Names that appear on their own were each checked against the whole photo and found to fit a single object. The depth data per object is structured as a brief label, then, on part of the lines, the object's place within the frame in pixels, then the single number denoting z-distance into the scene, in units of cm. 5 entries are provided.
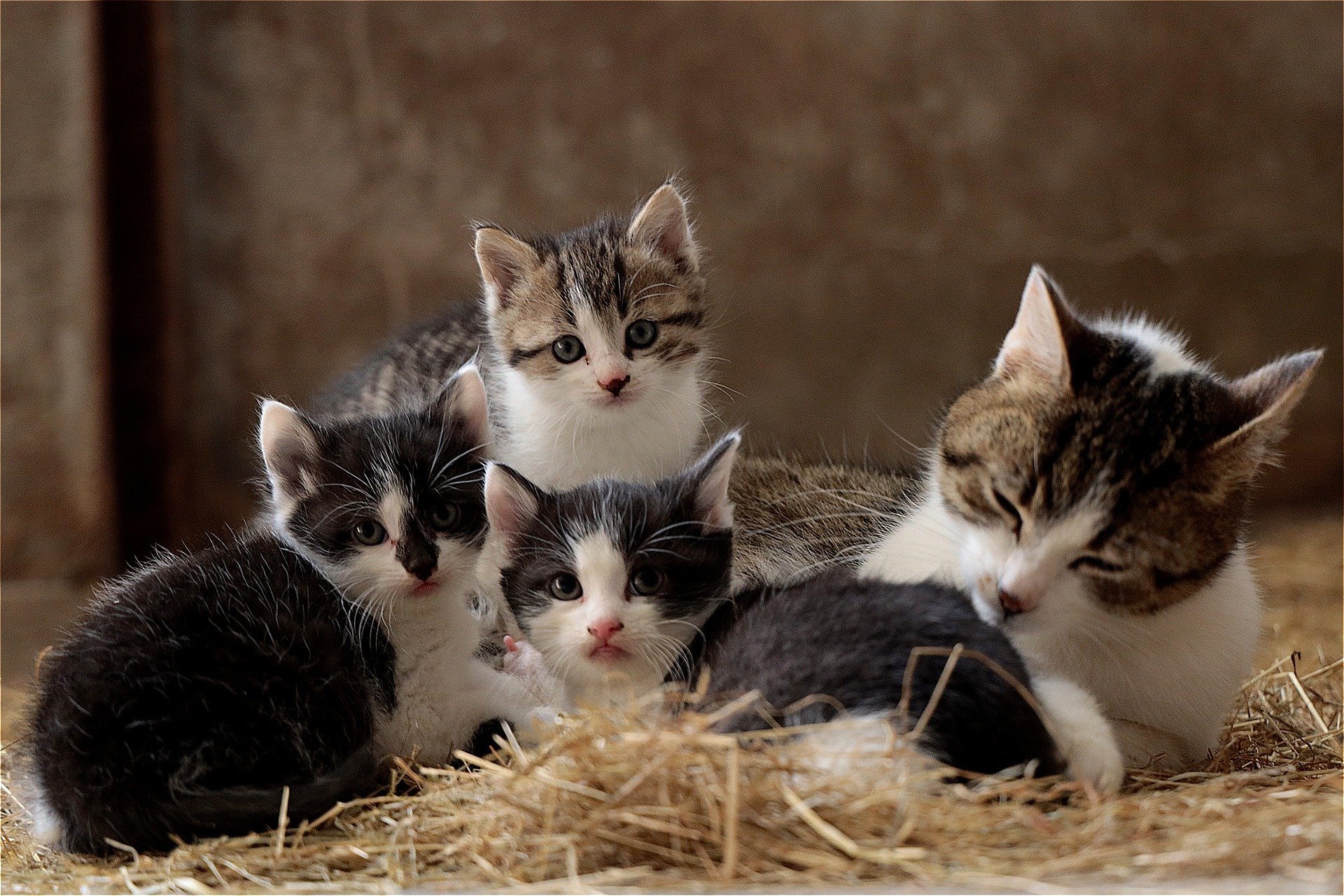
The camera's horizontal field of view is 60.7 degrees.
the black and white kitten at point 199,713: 199
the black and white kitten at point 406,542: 239
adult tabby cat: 206
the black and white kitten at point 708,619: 185
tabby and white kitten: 305
